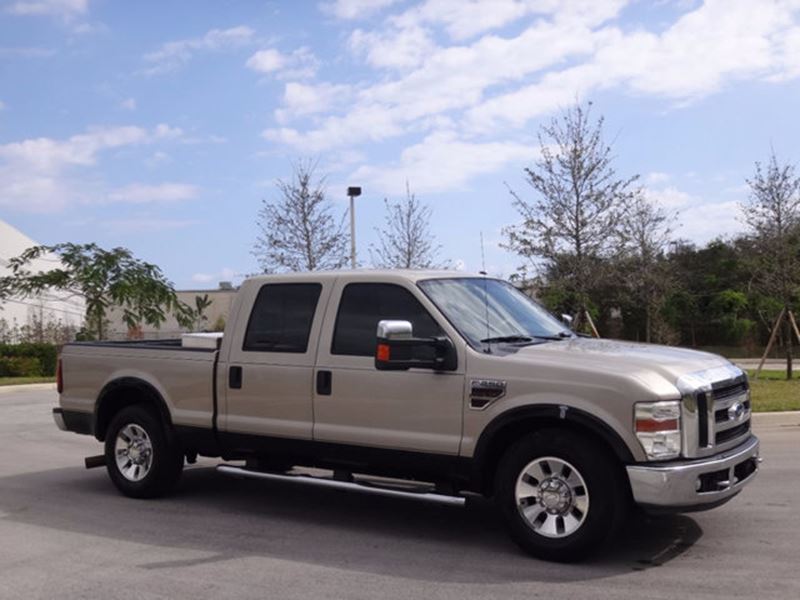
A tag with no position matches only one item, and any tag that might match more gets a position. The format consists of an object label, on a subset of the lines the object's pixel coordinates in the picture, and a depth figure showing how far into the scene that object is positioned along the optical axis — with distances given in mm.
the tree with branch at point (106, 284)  28031
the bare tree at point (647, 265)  23219
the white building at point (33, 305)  38562
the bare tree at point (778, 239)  21312
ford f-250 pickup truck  6000
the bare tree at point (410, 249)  23391
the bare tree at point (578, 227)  19078
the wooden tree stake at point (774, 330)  20141
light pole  23656
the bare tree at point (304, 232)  24312
